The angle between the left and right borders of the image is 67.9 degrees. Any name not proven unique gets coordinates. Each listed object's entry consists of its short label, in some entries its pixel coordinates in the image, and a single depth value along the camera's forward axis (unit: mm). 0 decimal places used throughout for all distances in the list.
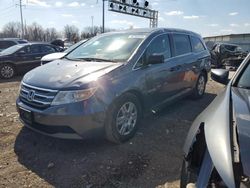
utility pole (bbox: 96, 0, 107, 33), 25008
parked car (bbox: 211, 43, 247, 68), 11357
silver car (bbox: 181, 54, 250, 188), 1053
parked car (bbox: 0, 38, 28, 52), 9933
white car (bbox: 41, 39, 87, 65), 4758
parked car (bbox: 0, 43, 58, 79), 7445
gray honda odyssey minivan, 2395
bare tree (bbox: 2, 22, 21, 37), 56439
